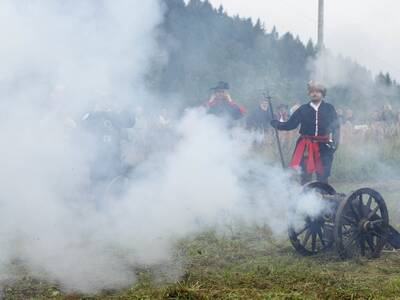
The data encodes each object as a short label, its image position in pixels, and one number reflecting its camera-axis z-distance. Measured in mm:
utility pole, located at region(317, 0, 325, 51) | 16766
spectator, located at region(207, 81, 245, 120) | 10820
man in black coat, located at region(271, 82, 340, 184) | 8516
